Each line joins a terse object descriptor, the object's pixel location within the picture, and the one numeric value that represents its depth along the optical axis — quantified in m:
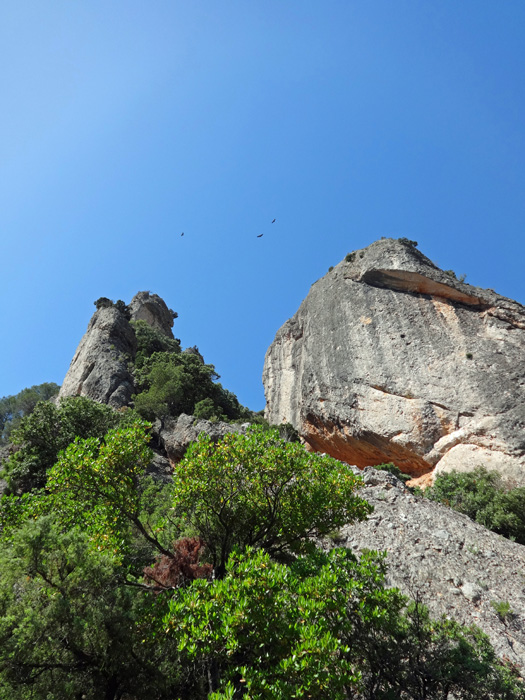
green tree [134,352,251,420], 33.31
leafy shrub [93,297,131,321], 50.03
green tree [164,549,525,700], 5.54
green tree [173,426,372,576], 9.55
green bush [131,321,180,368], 47.40
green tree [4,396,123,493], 19.95
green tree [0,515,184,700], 6.56
